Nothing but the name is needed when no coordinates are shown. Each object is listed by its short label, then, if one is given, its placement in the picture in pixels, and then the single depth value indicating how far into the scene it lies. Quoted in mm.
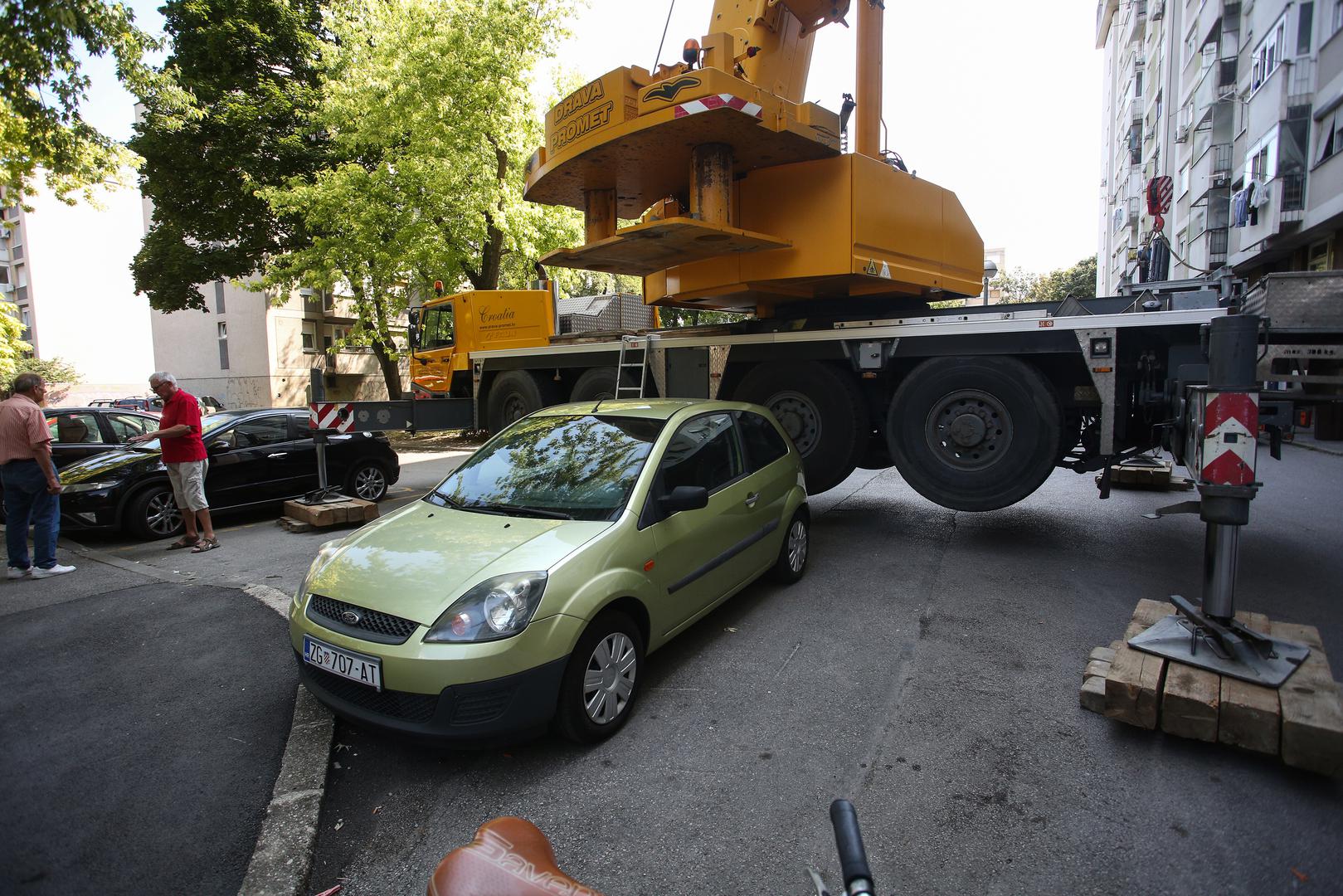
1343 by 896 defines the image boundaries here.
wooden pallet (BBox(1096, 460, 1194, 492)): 8836
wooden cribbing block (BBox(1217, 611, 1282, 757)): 2799
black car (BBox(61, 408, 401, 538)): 7332
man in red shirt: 6805
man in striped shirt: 5949
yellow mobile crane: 5801
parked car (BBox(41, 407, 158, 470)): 8602
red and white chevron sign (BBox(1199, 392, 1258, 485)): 3080
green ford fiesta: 2881
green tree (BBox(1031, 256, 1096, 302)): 52062
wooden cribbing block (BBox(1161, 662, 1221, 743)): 2920
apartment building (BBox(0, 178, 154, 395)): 38875
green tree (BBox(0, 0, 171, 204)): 6828
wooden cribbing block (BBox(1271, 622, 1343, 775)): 2693
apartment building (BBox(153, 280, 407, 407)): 32938
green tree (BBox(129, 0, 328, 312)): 20047
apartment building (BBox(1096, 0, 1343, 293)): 15852
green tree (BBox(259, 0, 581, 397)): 16484
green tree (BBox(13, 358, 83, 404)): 36625
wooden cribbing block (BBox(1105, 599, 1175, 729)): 3039
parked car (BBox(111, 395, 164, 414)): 22688
